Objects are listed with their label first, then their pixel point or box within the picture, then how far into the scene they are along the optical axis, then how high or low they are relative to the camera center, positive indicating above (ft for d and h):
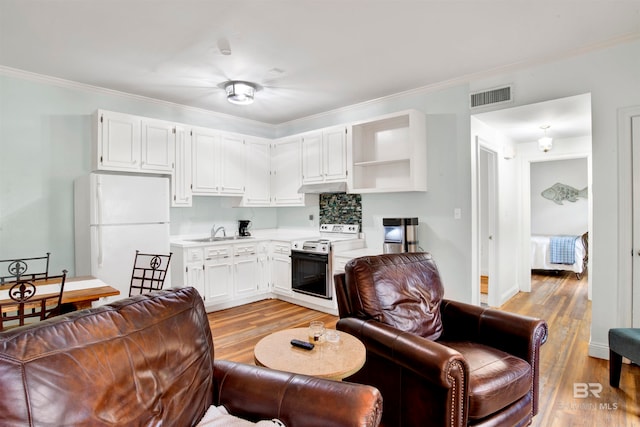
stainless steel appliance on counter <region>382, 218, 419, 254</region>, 12.79 -0.84
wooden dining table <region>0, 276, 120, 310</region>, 7.88 -1.82
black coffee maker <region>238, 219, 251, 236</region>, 17.25 -0.71
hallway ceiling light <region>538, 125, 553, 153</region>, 15.20 +3.00
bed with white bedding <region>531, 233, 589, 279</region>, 20.63 -2.61
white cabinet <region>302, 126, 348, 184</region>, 14.76 +2.57
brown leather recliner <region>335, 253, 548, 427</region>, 5.36 -2.51
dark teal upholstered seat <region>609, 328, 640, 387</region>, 7.81 -3.21
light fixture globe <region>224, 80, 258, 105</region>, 12.41 +4.45
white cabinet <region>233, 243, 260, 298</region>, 15.23 -2.52
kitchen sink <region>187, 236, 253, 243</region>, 15.57 -1.15
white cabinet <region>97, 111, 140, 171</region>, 12.29 +2.67
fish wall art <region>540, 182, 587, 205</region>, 24.29 +1.26
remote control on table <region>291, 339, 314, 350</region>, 5.83 -2.23
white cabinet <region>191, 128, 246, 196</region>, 14.90 +2.33
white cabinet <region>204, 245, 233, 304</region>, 14.23 -2.52
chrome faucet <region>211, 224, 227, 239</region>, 16.38 -0.80
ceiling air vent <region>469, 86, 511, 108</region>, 11.51 +3.90
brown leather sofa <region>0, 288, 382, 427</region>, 3.34 -1.84
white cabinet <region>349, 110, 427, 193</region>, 12.89 +2.40
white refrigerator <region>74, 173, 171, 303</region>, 11.41 -0.29
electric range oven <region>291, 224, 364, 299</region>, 14.06 -1.94
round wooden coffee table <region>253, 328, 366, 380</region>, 5.16 -2.31
